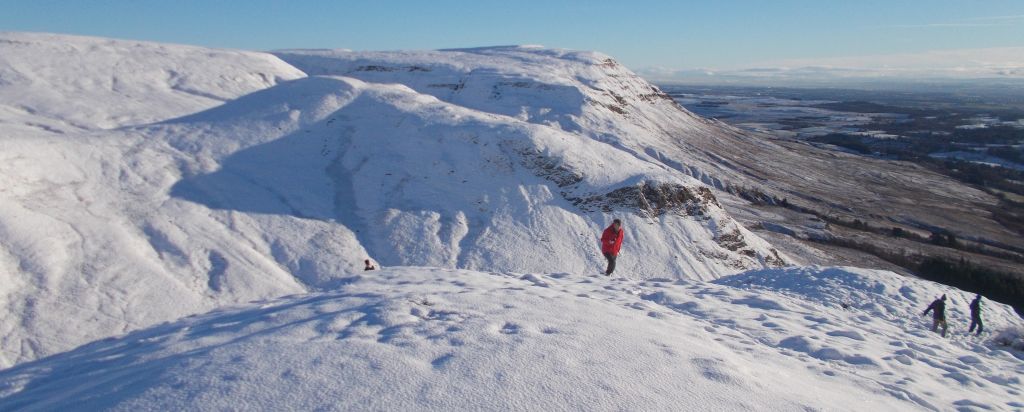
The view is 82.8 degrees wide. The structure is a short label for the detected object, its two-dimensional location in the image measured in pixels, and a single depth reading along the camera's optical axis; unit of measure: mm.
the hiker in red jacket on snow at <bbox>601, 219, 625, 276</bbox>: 14742
